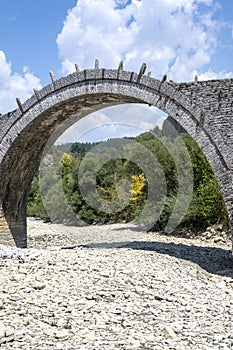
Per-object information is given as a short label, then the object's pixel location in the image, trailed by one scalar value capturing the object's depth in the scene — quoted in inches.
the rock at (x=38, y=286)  255.1
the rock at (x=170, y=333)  199.8
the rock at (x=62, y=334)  196.7
